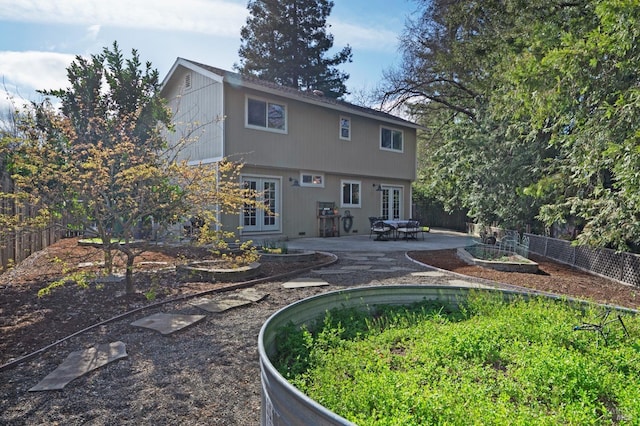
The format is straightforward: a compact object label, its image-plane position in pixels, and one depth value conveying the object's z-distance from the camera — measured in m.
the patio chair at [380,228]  12.88
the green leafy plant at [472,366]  1.99
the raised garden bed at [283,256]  7.96
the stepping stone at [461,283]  5.96
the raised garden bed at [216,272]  6.04
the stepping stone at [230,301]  4.64
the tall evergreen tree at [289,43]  26.33
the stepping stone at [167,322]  3.91
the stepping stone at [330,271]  6.90
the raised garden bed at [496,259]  7.27
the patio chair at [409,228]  13.14
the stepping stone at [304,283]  5.84
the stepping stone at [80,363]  2.77
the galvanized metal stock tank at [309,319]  1.59
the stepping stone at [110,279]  5.92
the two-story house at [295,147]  11.56
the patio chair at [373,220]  13.61
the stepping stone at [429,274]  6.75
